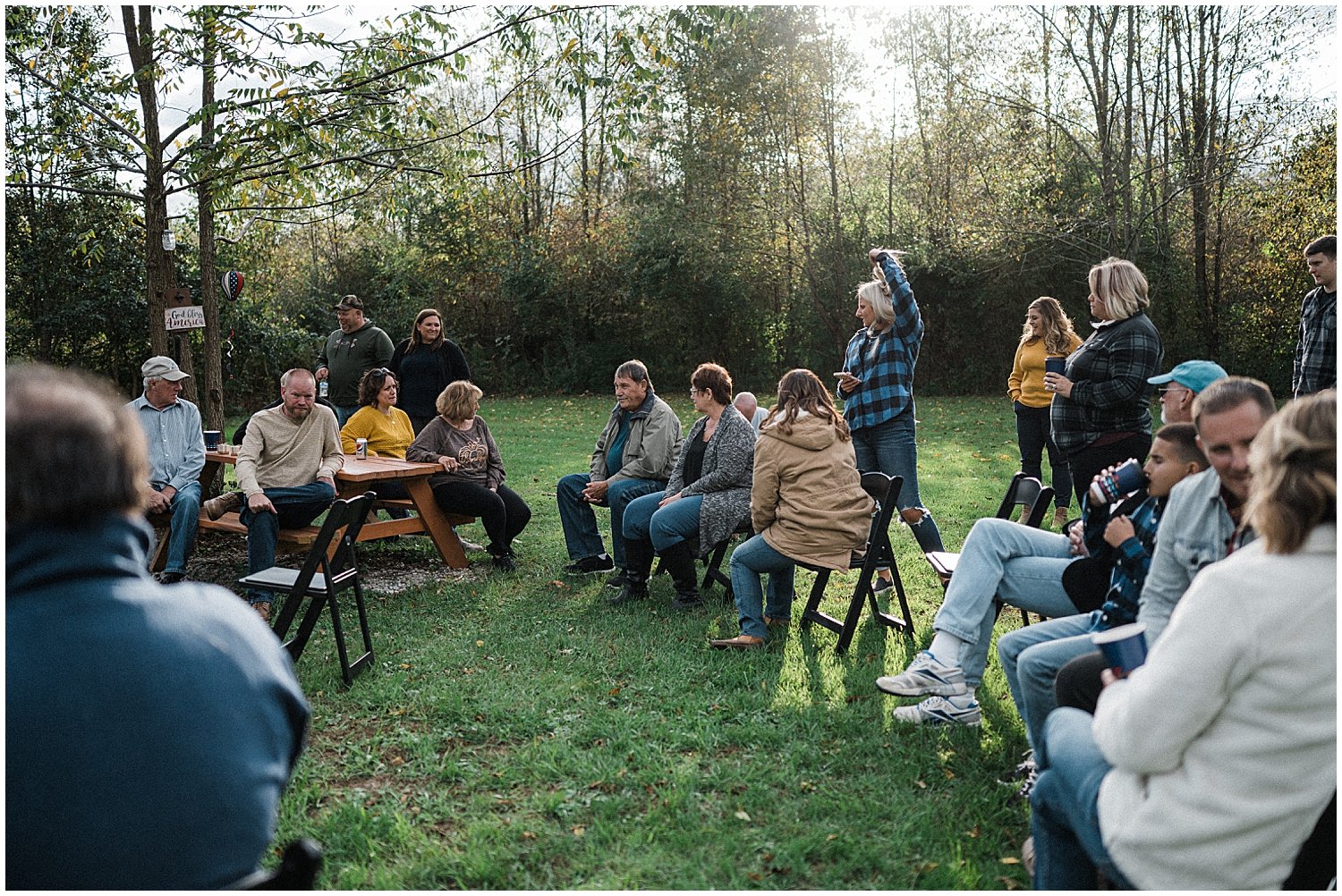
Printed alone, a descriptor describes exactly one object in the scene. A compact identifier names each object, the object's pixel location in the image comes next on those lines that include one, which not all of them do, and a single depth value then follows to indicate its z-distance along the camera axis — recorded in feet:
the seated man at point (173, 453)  20.58
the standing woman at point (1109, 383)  17.67
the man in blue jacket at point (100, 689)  5.10
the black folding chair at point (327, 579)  15.31
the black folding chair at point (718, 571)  19.99
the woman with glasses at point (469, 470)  23.04
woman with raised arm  20.11
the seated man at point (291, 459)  20.29
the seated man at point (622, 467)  21.58
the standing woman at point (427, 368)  26.96
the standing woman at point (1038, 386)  25.82
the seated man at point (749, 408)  22.29
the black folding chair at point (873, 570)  16.28
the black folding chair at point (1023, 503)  15.87
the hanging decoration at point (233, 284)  39.52
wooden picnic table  21.07
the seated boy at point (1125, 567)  10.63
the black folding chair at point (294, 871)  5.74
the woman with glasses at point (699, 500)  19.03
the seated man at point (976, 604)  13.23
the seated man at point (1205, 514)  8.71
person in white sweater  6.00
